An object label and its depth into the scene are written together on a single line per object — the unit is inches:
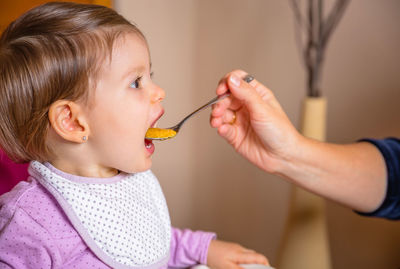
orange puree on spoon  31.2
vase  52.4
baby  25.3
